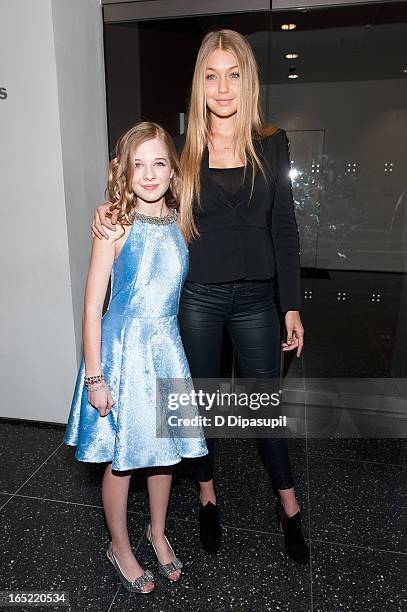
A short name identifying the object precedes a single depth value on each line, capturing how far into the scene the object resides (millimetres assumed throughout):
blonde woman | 1486
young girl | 1372
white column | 2139
